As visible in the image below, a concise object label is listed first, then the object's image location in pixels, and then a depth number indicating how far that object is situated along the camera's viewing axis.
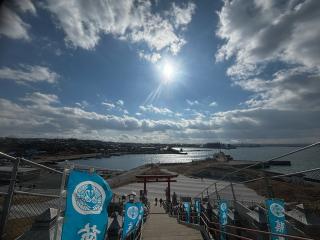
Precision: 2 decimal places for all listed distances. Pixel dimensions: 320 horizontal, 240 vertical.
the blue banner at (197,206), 13.63
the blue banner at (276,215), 5.98
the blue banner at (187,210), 14.40
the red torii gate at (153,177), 30.79
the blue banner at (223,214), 9.19
